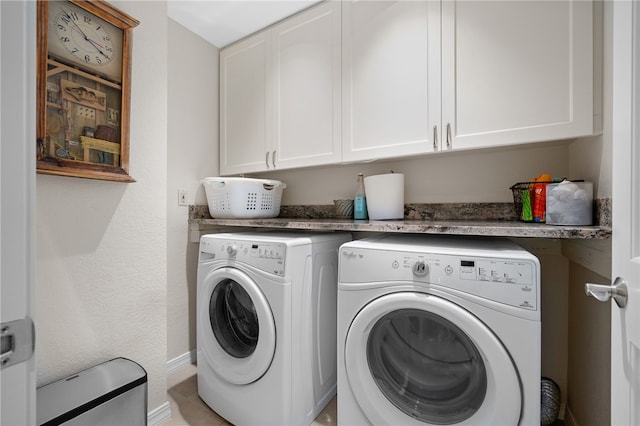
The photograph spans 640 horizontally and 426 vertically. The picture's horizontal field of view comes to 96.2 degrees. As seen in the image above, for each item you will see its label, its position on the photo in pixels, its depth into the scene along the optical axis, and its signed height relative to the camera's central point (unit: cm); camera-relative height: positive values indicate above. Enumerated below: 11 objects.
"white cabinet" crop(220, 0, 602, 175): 123 +71
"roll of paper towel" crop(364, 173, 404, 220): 170 +10
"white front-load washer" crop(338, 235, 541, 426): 94 -45
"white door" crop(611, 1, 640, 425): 52 +1
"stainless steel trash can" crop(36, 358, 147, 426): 102 -71
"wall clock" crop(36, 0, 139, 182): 110 +51
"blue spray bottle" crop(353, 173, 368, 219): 186 +7
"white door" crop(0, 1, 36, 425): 39 +1
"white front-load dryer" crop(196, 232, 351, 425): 134 -59
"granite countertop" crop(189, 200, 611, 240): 105 -5
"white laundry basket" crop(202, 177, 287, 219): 194 +11
